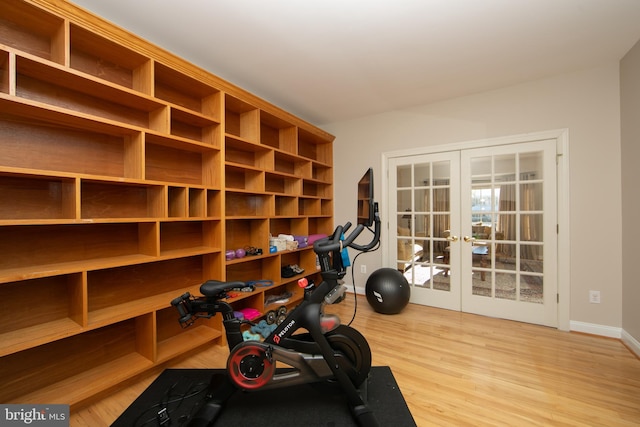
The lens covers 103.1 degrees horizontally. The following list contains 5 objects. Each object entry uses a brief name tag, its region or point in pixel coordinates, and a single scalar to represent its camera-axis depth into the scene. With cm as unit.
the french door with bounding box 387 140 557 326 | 269
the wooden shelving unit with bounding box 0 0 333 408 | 146
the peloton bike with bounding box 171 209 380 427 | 149
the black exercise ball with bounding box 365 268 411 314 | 291
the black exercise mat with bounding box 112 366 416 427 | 146
